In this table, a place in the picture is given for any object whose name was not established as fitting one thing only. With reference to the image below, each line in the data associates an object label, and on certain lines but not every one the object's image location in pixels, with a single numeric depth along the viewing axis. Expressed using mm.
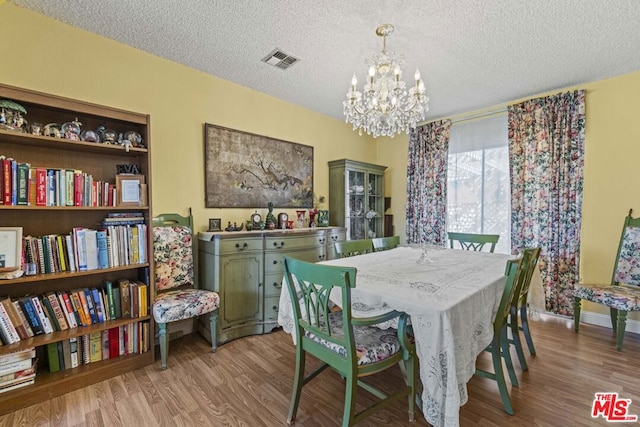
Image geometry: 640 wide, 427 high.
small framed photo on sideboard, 2889
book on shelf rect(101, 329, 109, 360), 2123
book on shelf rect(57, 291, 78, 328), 1942
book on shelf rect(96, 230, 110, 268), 2059
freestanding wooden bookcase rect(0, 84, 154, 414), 1776
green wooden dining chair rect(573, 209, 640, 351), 2559
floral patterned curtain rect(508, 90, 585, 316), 3084
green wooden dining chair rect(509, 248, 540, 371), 1780
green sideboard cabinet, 2564
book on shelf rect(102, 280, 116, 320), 2119
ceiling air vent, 2480
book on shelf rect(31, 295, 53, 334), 1850
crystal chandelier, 2035
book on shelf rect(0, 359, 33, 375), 1706
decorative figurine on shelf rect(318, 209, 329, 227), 3779
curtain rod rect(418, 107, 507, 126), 3609
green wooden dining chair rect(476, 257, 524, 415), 1572
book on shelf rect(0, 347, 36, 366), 1699
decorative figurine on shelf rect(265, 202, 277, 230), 3205
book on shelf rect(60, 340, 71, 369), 1979
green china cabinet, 3951
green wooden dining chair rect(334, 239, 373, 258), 2379
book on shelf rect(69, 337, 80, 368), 2000
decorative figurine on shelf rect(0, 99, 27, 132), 1737
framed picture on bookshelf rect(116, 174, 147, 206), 2178
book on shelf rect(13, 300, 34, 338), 1782
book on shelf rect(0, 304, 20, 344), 1715
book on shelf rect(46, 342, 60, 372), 1920
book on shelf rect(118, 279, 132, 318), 2168
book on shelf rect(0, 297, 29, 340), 1737
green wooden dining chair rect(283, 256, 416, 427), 1295
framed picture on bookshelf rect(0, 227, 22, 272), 1711
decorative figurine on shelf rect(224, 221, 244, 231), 2931
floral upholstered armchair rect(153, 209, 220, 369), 2170
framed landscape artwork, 2926
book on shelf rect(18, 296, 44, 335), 1821
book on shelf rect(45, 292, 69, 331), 1906
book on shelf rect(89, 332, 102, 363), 2070
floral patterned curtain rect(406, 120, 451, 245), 4000
